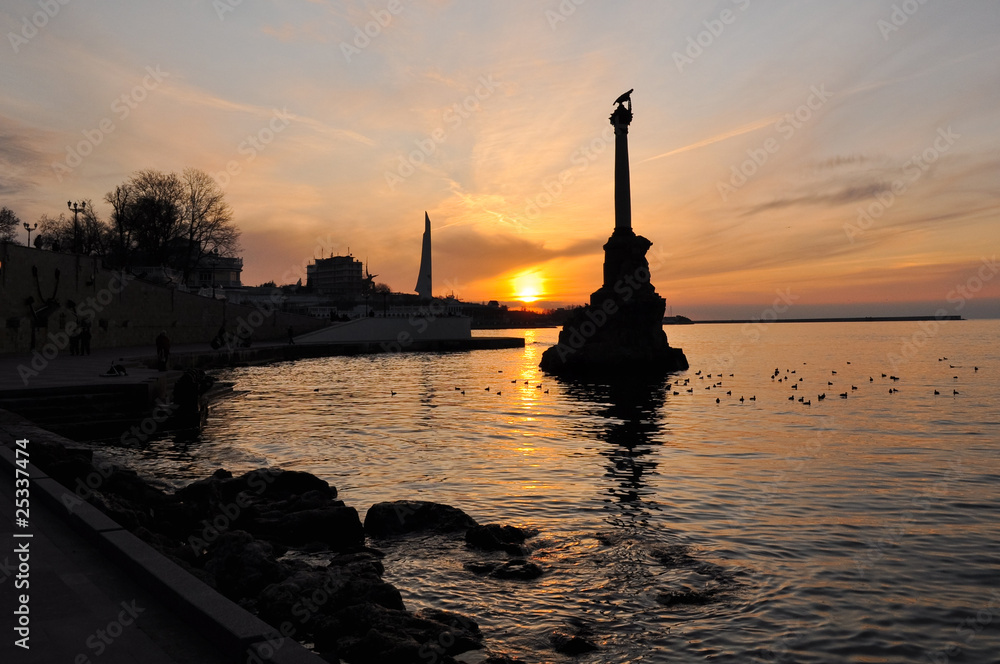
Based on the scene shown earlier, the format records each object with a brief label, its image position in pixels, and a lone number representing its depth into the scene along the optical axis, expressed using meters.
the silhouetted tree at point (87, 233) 78.75
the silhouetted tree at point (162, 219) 71.00
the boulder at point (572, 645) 7.39
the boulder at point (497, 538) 10.72
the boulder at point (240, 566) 7.92
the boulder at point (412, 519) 11.67
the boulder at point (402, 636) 6.61
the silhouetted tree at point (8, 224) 93.76
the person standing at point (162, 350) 28.54
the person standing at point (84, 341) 34.67
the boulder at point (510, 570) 9.64
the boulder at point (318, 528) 11.16
